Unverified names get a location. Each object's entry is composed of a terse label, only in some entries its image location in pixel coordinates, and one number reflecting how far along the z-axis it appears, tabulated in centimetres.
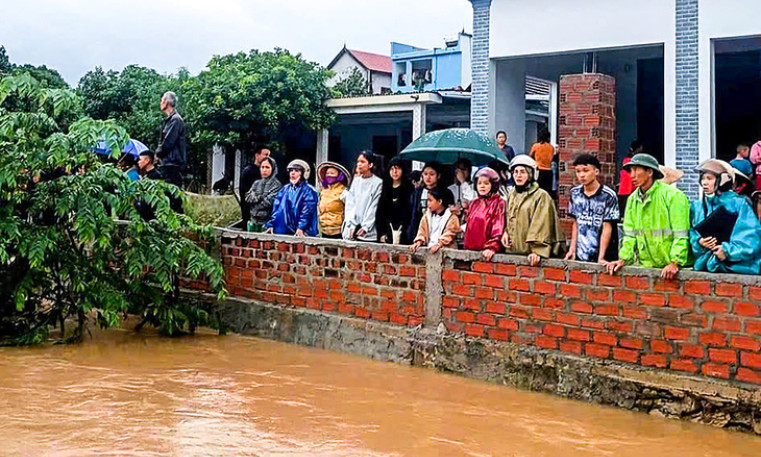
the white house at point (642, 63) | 1105
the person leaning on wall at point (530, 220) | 652
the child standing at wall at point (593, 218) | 632
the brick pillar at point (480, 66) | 1309
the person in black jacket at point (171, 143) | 959
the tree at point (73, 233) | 773
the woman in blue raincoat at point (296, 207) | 859
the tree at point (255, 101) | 1825
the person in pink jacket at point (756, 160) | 1034
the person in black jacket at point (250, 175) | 973
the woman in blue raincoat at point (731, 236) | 545
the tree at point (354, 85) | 2580
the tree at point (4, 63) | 2912
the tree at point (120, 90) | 2305
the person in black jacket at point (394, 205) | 812
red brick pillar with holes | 979
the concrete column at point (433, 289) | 710
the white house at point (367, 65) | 4184
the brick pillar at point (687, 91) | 1108
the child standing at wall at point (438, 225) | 725
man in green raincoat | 574
